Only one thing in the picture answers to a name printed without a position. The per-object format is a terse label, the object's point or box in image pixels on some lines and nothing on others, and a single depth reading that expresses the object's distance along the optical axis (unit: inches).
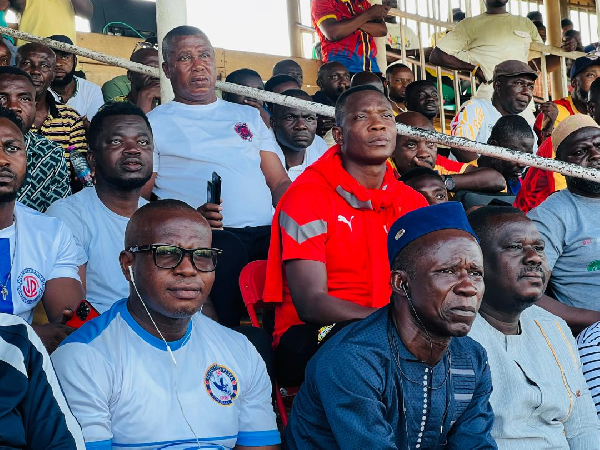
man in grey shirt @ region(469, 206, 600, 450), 126.8
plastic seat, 149.9
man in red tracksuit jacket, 137.0
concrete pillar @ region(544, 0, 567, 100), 408.2
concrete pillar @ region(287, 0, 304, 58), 413.4
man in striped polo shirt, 203.0
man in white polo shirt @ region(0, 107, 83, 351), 130.3
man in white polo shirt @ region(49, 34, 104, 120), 244.2
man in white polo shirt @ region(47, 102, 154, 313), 148.6
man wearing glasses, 105.0
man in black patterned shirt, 168.6
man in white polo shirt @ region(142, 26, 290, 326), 181.8
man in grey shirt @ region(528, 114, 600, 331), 169.3
